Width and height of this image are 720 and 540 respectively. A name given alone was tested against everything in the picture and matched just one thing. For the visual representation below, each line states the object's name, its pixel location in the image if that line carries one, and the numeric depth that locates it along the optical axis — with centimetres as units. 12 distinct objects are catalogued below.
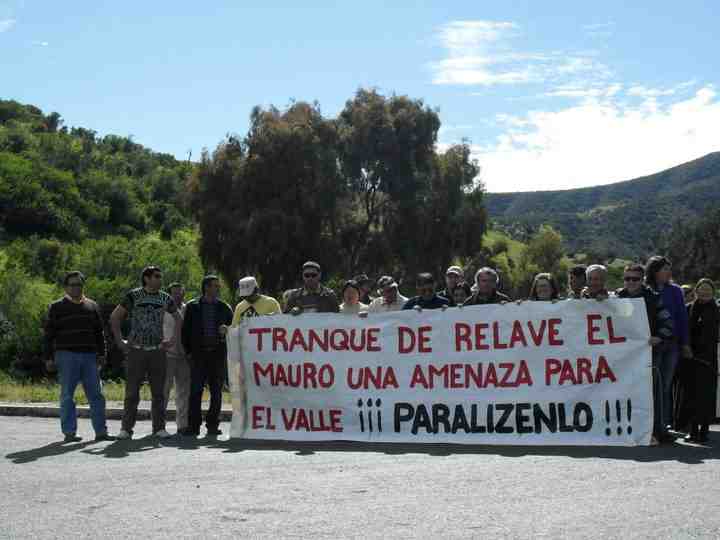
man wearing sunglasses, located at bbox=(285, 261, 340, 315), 1171
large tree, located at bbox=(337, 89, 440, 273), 5109
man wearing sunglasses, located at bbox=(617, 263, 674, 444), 999
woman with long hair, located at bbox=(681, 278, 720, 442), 1039
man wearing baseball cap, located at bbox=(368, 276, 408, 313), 1205
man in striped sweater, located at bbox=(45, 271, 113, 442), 1153
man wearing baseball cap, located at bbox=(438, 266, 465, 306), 1269
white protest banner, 1006
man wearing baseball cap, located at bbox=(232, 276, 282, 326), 1189
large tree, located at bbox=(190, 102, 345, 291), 4662
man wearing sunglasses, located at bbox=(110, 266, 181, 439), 1163
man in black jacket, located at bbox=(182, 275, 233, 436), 1176
